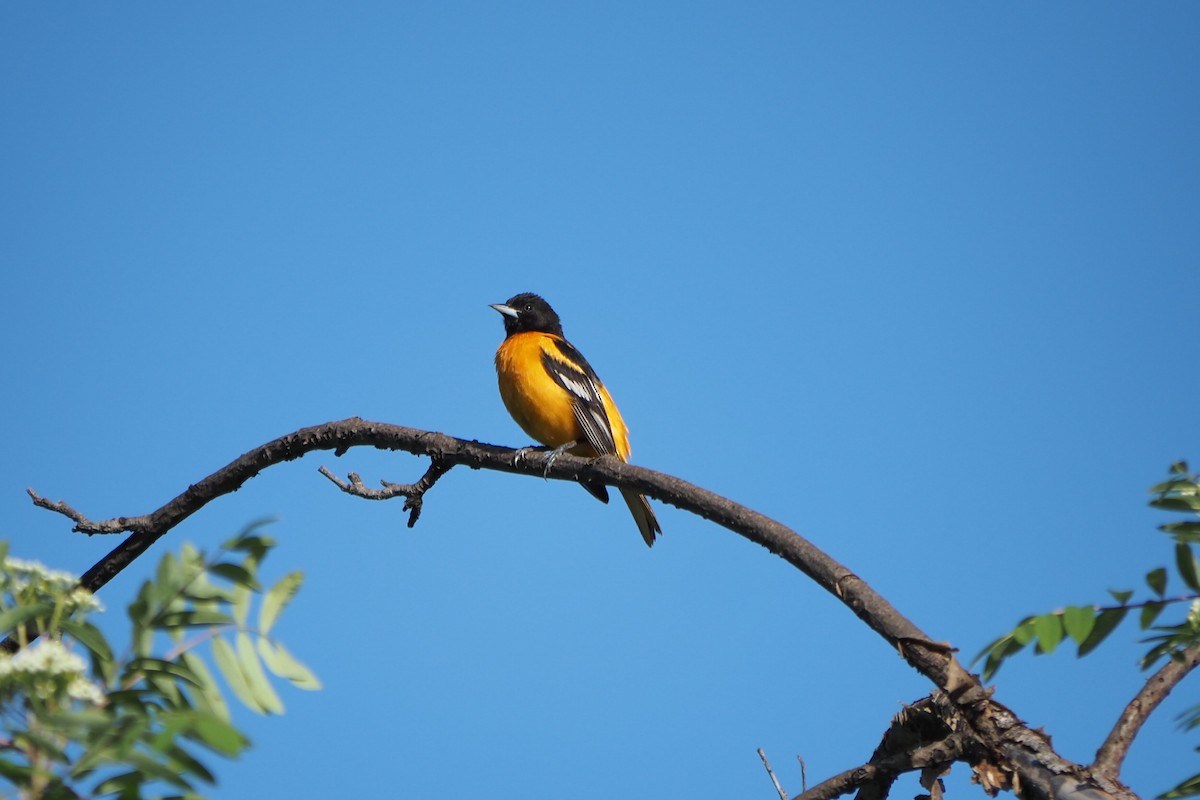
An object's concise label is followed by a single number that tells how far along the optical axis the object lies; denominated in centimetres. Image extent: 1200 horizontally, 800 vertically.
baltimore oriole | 1441
